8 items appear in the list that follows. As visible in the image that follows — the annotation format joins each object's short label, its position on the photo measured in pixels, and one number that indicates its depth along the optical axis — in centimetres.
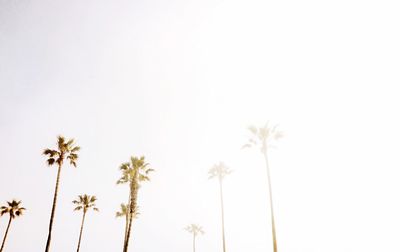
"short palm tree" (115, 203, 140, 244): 5078
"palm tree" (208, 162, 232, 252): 4699
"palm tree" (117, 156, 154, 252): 3428
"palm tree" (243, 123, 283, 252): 3100
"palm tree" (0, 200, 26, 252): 4853
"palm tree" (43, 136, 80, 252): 3338
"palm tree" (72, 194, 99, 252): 5113
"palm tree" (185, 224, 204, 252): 8549
